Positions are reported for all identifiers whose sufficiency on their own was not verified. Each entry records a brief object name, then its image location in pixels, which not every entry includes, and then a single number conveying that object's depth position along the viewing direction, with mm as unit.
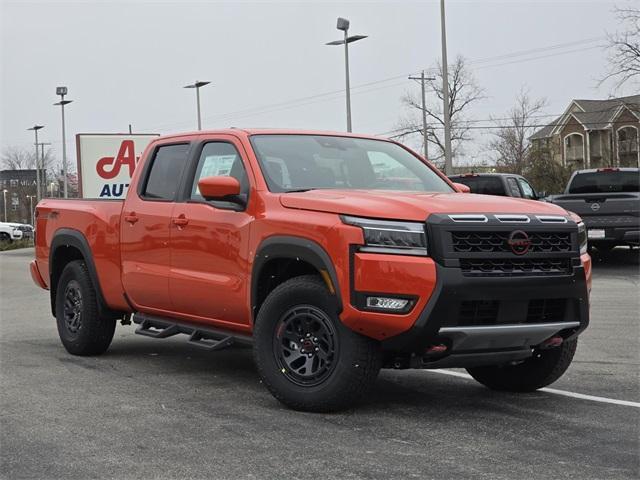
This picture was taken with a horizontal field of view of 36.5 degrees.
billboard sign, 25672
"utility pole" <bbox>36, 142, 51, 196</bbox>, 97775
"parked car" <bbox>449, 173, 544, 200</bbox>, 20469
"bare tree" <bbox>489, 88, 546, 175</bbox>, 77750
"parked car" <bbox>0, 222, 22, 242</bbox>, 44219
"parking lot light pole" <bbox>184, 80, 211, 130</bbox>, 43094
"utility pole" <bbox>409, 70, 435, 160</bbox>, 65750
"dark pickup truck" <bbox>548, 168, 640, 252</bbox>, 17766
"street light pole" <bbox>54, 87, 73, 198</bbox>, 51094
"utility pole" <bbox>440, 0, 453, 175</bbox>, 27844
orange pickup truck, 5535
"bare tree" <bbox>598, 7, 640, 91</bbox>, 36625
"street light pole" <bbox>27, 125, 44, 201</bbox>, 68750
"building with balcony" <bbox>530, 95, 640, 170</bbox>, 69375
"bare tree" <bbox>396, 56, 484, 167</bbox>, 76375
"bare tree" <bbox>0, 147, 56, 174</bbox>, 125094
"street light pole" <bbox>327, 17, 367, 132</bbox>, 31328
